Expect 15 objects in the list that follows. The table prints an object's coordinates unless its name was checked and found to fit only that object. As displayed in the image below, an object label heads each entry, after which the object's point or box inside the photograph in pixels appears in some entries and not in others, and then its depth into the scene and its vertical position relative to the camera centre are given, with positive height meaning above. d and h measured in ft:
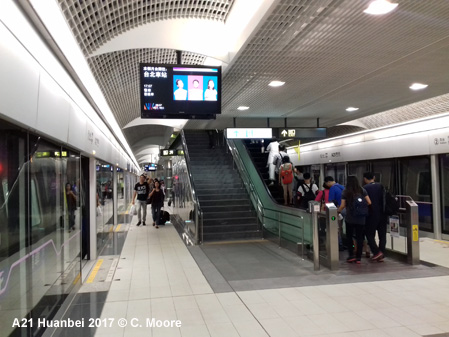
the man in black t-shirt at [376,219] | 19.67 -2.30
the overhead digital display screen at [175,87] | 18.89 +4.92
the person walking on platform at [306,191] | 26.76 -0.92
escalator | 34.51 +1.68
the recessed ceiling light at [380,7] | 12.51 +6.03
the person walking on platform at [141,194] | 38.50 -1.37
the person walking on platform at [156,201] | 37.70 -2.08
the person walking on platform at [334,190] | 21.29 -0.71
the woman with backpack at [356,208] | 19.03 -1.64
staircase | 29.45 -1.34
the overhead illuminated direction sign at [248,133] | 31.48 +4.07
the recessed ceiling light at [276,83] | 23.00 +6.16
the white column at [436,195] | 26.78 -1.40
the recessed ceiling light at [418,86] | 23.86 +6.08
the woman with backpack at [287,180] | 31.50 -0.09
